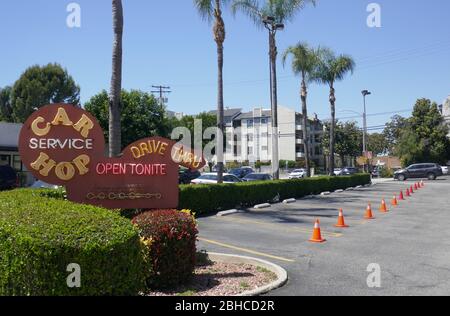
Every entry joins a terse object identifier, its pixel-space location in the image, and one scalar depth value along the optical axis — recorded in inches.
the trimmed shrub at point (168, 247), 259.3
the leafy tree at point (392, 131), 3411.4
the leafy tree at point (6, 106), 2191.2
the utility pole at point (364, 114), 2095.2
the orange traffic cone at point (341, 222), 546.0
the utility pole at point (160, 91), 2804.4
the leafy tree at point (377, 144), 3846.2
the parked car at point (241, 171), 1649.0
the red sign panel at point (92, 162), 331.0
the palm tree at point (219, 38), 785.7
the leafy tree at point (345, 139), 3228.3
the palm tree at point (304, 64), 1278.3
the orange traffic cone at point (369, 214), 631.2
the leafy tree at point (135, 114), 1560.0
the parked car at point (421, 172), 1888.5
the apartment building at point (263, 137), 3344.0
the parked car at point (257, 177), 1266.0
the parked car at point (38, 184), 863.0
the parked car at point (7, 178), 939.3
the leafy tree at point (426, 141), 2400.3
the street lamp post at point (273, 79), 1021.0
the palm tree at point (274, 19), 1024.2
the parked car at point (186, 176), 1375.5
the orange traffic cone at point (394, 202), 826.4
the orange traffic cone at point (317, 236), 442.8
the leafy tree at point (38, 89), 2028.8
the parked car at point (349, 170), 2236.7
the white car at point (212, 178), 1000.2
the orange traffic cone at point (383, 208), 712.0
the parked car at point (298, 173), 2099.8
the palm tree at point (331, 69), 1441.9
